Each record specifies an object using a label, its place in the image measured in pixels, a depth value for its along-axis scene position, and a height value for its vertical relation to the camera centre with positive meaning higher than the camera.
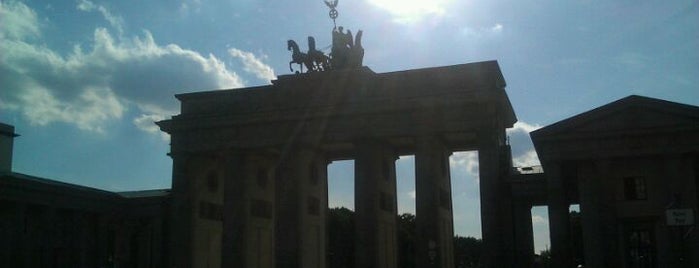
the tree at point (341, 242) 97.81 +4.00
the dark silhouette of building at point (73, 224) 55.62 +4.37
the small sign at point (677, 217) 25.98 +1.71
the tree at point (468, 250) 147.88 +4.01
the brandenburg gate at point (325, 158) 47.97 +8.22
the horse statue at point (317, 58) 53.62 +15.47
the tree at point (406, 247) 104.69 +3.37
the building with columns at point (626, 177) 41.94 +5.30
